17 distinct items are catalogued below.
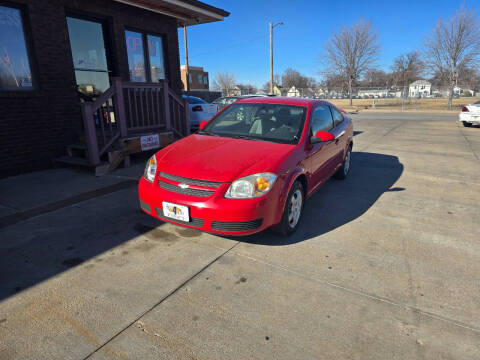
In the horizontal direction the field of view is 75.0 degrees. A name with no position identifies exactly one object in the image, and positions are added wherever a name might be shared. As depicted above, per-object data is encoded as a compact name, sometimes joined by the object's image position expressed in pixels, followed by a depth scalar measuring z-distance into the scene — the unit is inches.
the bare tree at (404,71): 2378.4
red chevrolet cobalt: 116.8
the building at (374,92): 1498.5
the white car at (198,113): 411.8
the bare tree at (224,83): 2848.4
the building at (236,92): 1668.9
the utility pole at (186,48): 954.1
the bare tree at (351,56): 1499.8
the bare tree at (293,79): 3231.8
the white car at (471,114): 547.2
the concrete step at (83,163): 228.7
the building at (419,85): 2927.2
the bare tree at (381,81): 2398.3
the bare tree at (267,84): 2849.4
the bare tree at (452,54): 1077.1
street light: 1091.3
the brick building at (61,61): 224.2
